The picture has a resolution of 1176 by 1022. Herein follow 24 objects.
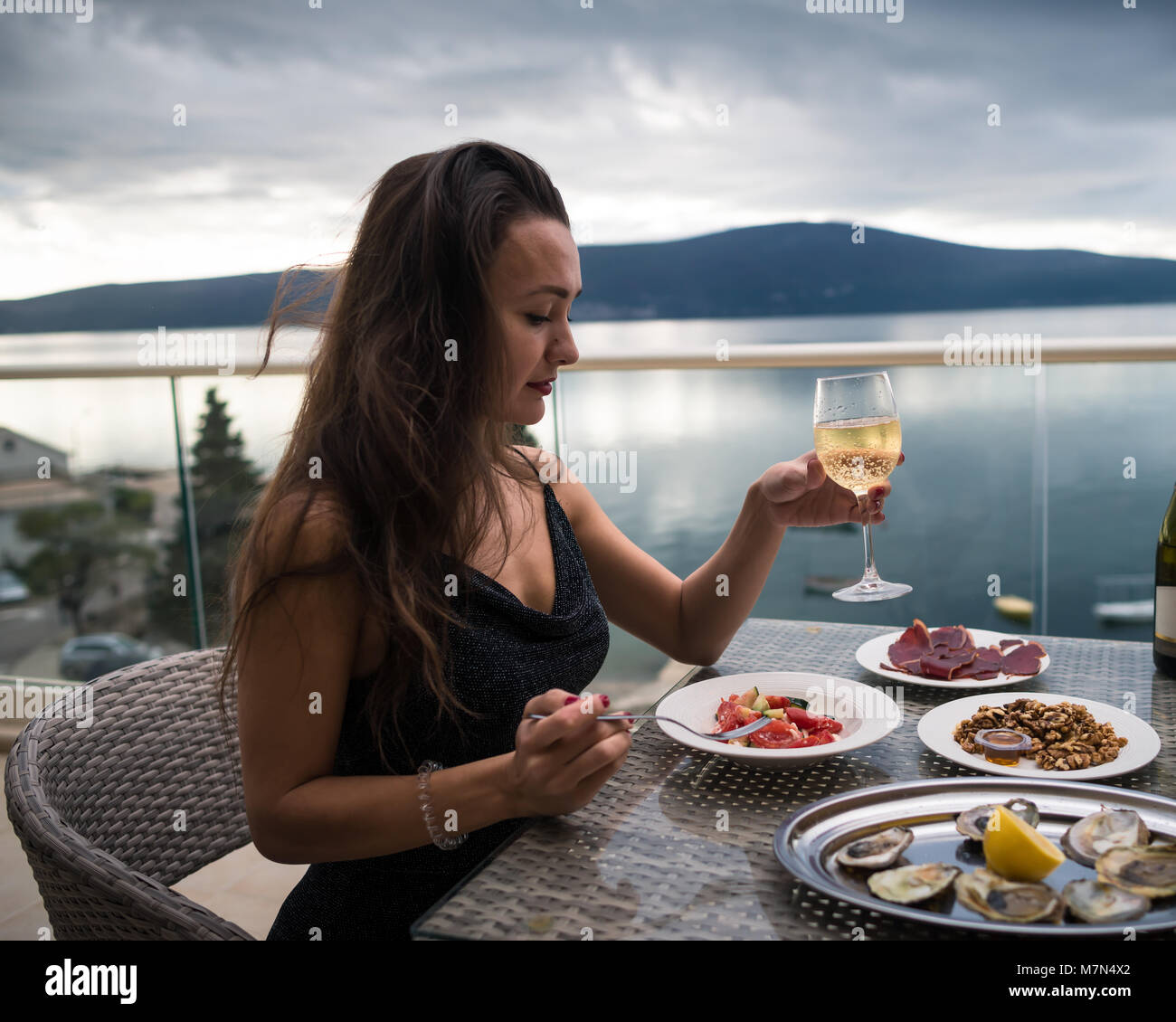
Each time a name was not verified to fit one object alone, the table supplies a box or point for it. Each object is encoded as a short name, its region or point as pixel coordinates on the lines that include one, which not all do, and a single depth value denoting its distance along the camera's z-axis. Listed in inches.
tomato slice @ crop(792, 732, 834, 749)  42.5
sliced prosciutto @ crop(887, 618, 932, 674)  53.1
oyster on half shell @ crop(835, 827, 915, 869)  31.3
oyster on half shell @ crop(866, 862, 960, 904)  29.1
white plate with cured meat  51.1
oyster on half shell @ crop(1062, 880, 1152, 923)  27.3
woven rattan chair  36.3
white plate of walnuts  38.8
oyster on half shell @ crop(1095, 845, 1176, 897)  28.5
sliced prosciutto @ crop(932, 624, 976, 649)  54.2
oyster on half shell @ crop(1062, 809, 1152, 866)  31.0
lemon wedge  29.3
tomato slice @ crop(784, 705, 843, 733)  44.6
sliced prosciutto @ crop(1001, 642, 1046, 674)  51.1
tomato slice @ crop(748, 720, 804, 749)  42.4
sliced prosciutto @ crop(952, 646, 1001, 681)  51.3
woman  40.3
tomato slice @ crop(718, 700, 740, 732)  45.3
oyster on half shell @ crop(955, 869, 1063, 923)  27.7
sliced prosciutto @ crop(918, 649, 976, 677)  51.4
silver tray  30.5
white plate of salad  40.7
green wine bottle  49.6
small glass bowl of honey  39.9
